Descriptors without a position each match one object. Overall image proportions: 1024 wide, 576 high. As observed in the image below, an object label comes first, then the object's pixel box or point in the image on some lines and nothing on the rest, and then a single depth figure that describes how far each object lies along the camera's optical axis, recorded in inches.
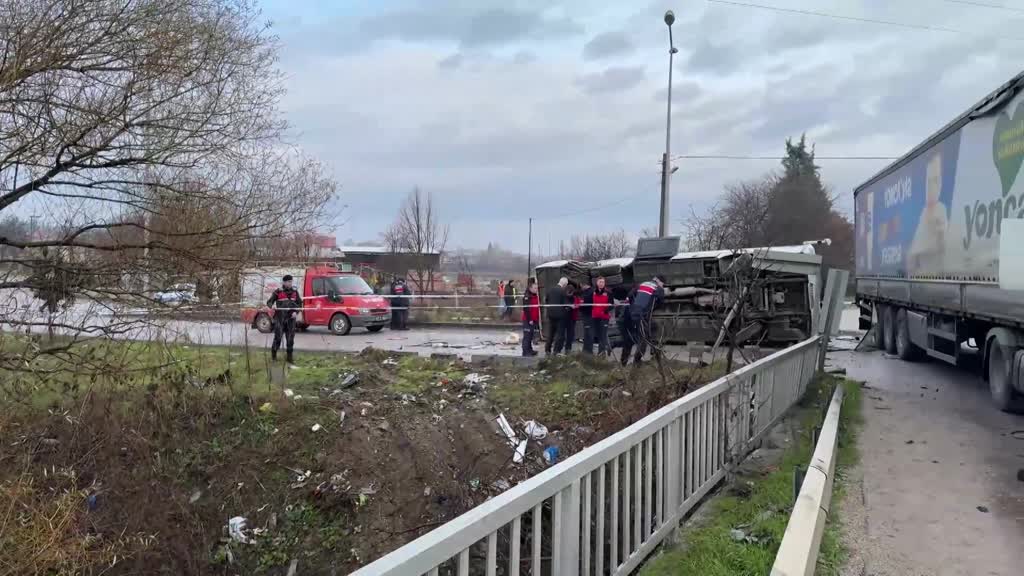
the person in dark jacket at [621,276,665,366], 408.5
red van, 762.2
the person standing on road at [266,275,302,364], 446.9
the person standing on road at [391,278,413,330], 841.1
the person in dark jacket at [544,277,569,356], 527.2
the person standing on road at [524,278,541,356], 545.3
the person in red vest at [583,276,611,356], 508.7
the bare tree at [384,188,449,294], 1222.9
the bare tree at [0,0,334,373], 238.2
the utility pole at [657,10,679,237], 898.7
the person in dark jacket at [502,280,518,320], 932.0
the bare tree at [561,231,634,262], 1667.1
